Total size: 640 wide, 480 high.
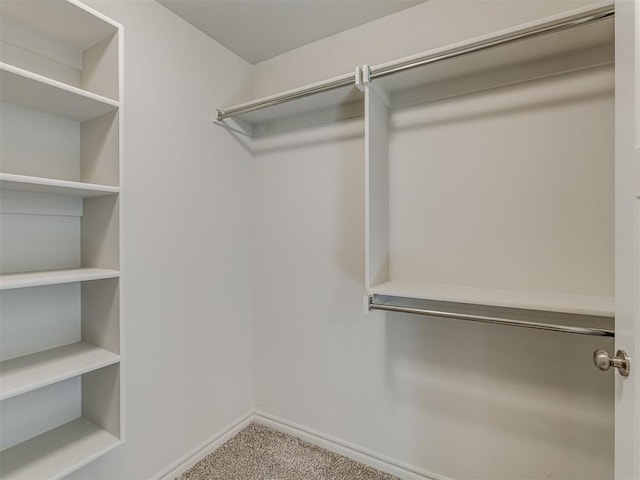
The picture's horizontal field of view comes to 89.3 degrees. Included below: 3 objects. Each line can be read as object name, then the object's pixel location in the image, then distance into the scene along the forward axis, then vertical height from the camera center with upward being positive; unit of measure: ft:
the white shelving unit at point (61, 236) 3.73 +0.03
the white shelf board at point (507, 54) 3.77 +2.40
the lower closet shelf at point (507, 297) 3.57 -0.77
